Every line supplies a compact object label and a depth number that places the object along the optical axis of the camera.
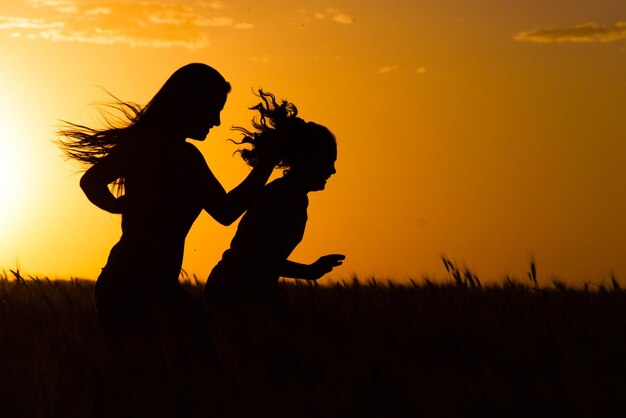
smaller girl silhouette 9.90
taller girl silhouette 8.42
